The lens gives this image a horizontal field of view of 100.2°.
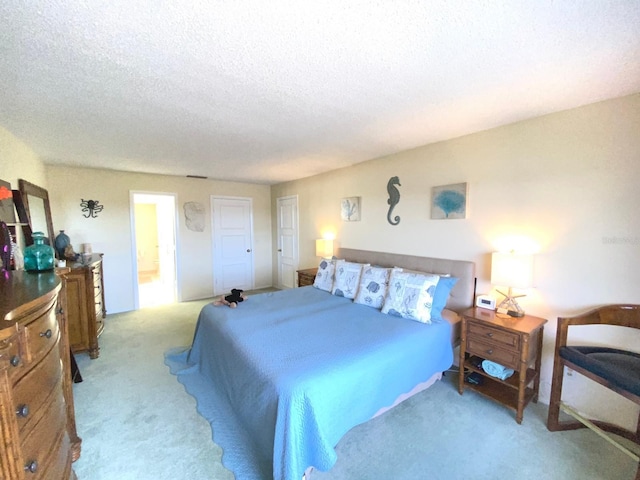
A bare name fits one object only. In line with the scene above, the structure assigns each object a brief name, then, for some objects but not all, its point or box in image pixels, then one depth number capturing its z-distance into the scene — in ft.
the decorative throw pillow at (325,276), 11.20
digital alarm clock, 7.90
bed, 4.75
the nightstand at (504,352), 6.58
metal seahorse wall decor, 10.92
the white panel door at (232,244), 17.60
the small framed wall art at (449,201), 8.90
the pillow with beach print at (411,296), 7.81
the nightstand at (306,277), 13.65
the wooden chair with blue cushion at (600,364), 5.20
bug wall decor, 13.35
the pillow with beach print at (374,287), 9.05
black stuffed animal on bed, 9.14
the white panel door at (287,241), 17.35
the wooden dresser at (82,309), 9.55
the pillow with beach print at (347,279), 10.14
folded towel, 7.15
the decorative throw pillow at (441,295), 8.06
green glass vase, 5.24
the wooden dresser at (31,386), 2.60
